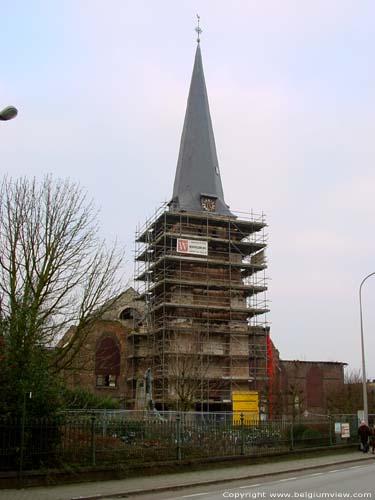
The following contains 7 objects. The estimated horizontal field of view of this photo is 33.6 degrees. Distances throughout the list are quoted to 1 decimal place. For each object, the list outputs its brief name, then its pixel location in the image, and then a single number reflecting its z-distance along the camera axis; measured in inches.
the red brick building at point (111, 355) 1980.8
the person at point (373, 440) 1067.9
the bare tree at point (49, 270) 817.5
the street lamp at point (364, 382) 1136.0
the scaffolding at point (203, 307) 1846.7
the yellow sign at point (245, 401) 1418.6
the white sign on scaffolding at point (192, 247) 1923.0
